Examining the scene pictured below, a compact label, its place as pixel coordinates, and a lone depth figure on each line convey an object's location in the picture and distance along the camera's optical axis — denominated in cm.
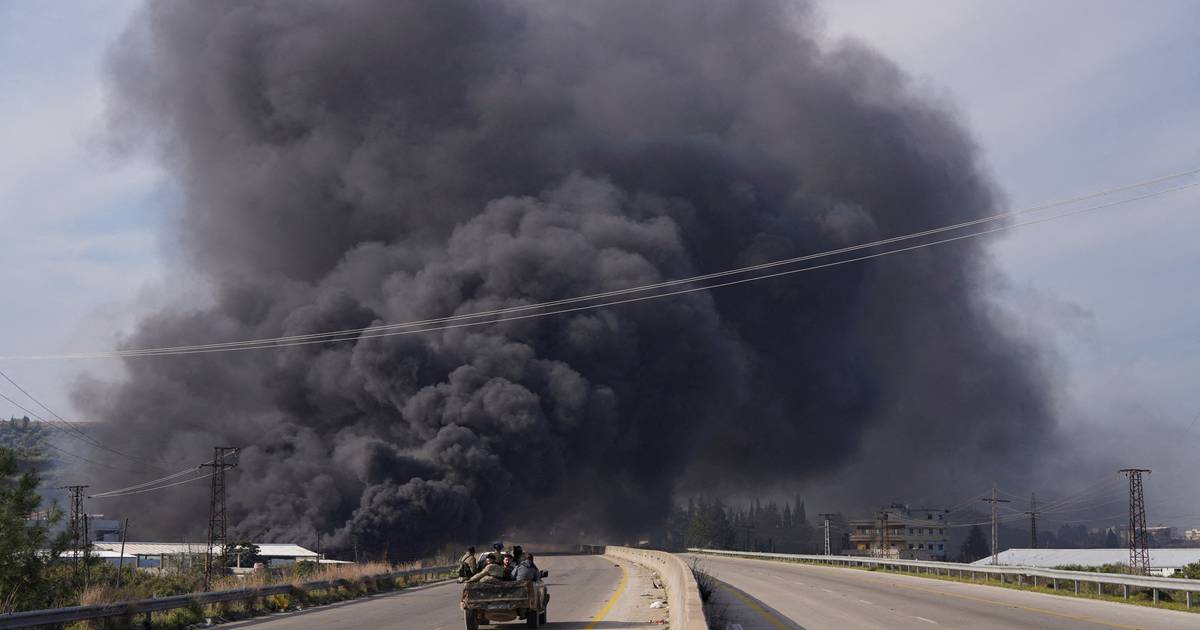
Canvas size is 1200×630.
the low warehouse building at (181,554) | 7601
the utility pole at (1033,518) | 11590
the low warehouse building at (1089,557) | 7806
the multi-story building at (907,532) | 16088
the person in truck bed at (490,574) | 2262
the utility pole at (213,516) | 5296
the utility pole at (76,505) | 5466
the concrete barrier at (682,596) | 1816
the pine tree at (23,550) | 2943
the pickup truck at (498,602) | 2214
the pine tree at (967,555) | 17269
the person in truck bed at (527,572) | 2283
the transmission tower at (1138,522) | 7094
